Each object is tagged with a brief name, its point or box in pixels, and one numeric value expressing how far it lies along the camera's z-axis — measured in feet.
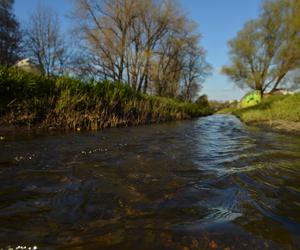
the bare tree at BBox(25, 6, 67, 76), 105.60
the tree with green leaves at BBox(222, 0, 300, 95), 83.71
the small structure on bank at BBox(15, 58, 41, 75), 94.74
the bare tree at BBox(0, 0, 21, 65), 82.58
